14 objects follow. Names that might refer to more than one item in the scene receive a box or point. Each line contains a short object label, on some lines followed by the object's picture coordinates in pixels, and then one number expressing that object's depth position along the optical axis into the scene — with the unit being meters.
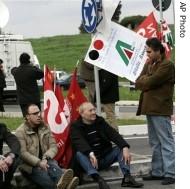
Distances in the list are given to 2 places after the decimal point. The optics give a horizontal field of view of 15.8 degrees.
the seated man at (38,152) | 7.85
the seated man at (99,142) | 8.18
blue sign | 9.08
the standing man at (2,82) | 21.24
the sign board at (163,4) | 17.55
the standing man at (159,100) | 8.30
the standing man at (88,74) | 11.98
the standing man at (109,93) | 11.52
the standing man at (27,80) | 13.37
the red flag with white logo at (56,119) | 8.68
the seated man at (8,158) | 7.30
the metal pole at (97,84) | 9.41
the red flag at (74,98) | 8.98
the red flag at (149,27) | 13.72
